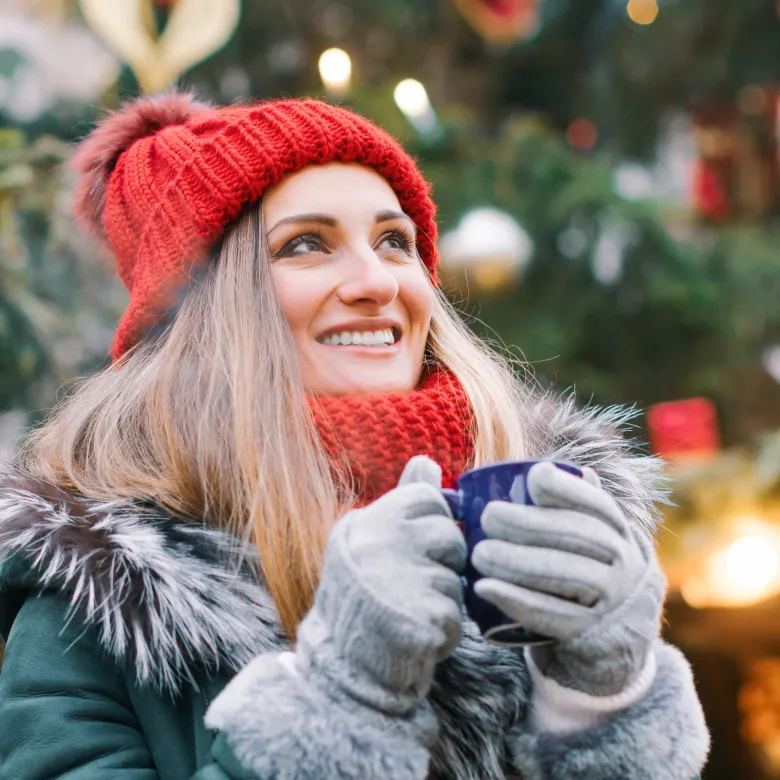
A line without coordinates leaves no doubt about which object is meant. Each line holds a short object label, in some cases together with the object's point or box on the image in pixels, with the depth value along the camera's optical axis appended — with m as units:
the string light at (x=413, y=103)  2.99
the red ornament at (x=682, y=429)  3.54
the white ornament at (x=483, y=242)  3.05
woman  0.97
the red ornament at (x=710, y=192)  4.81
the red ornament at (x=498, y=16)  3.87
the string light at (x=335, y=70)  2.81
